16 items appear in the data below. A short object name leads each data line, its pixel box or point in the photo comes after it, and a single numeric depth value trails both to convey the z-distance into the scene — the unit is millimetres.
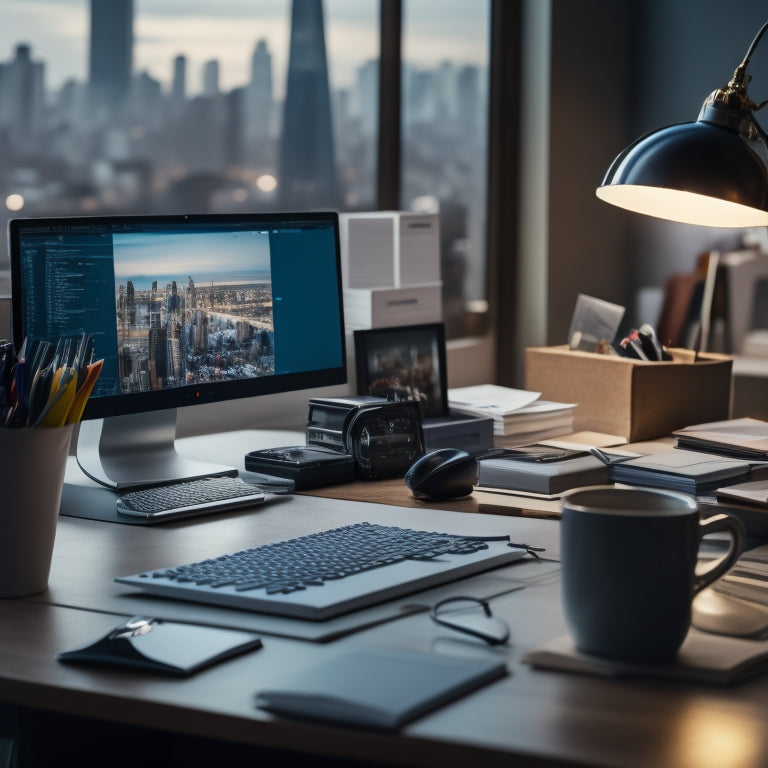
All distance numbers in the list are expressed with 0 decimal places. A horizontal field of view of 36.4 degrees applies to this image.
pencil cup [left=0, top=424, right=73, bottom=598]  1229
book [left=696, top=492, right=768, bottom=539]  1521
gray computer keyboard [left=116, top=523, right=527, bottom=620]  1161
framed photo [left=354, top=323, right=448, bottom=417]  2178
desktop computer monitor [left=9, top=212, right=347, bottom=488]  1595
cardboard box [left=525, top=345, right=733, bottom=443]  2279
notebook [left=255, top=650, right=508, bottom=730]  883
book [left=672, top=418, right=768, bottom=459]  1947
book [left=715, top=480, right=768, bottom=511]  1519
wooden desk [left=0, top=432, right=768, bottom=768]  853
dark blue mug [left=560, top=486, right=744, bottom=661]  990
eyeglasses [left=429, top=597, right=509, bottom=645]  1076
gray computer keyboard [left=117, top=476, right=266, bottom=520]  1563
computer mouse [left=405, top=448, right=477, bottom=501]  1693
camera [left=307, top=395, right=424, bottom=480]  1873
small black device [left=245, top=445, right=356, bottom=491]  1792
